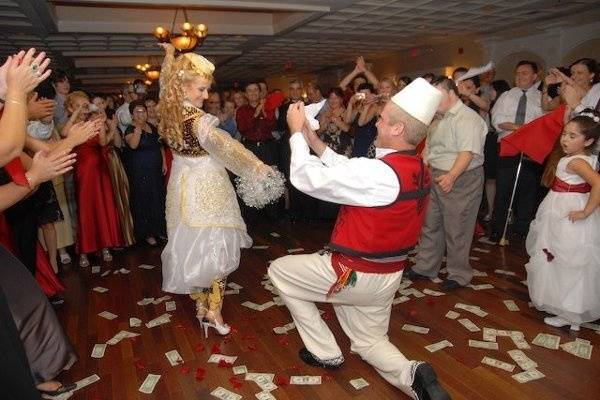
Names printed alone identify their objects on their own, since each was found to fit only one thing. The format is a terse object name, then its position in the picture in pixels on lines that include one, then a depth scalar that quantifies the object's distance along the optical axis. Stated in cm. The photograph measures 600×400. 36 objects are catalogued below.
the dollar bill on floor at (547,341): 290
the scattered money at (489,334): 302
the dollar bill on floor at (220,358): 285
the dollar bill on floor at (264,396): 248
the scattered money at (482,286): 389
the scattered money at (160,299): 383
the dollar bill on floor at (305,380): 260
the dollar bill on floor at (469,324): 316
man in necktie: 527
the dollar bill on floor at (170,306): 368
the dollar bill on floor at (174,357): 286
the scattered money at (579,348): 280
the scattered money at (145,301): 382
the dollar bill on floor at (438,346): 291
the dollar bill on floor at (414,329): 315
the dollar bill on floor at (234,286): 408
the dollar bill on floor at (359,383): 253
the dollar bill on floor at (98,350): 299
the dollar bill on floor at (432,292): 379
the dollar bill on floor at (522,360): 269
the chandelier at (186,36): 765
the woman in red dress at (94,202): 476
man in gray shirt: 353
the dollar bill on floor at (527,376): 255
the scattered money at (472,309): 340
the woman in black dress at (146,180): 518
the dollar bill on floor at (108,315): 357
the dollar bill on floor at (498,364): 266
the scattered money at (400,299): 364
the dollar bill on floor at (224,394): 249
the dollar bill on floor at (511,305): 348
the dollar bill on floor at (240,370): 272
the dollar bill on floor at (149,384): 259
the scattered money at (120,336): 316
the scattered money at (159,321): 341
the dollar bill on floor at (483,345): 292
